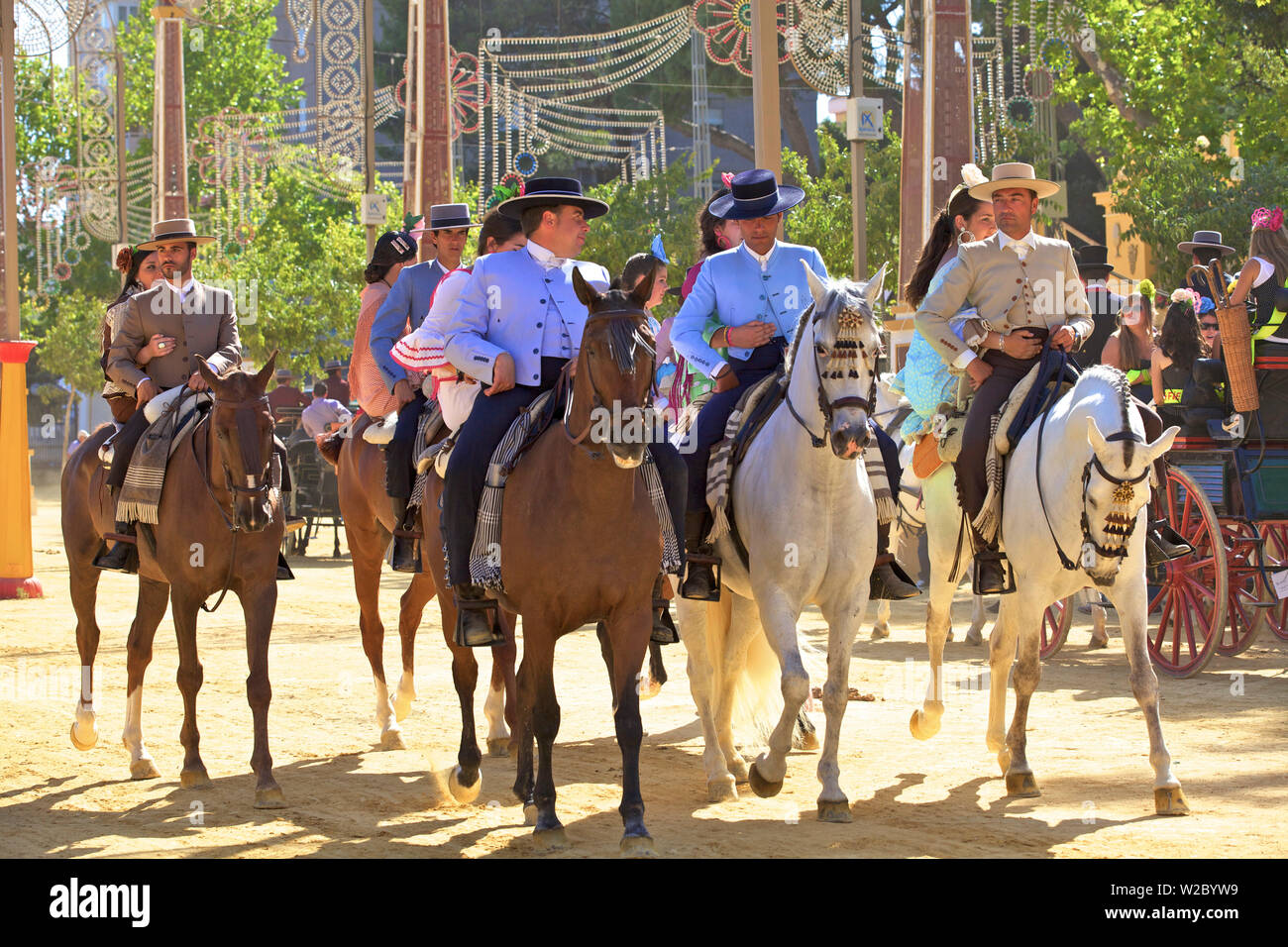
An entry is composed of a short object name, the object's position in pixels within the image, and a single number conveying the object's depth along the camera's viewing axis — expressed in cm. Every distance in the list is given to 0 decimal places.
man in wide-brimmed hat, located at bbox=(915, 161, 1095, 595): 1827
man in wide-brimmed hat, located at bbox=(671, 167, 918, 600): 1784
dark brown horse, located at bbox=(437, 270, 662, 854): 1410
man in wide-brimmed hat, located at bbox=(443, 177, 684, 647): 1569
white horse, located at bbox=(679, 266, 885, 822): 1506
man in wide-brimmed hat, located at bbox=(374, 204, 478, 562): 2094
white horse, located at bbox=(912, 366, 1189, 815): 1560
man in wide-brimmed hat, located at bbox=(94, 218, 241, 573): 2020
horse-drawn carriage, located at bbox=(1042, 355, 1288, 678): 2475
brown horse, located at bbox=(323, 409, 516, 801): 2037
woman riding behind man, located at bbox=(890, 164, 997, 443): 2045
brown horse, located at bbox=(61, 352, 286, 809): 1745
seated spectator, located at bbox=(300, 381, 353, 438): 4762
